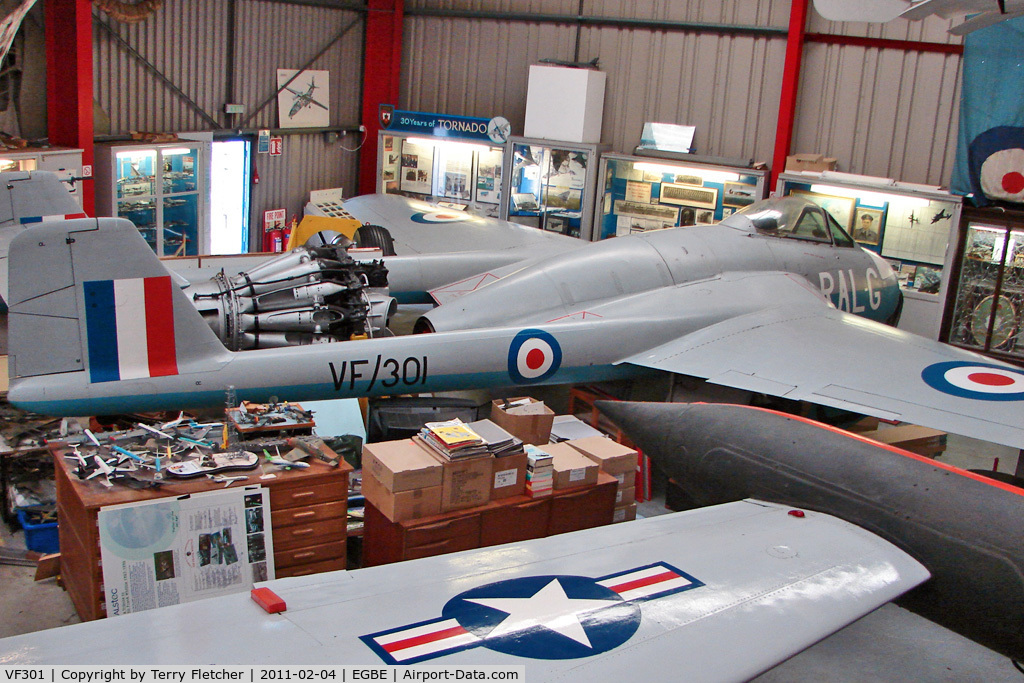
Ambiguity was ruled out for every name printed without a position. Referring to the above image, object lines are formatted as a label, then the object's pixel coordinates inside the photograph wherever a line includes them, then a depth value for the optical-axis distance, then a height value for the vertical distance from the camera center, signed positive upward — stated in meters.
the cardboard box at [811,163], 11.05 +0.19
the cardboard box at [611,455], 5.81 -1.88
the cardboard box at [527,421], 6.20 -1.81
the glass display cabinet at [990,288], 9.73 -1.07
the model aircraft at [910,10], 5.20 +1.06
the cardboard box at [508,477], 5.22 -1.86
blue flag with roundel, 9.27 +0.76
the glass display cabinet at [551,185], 12.56 -0.33
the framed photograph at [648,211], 12.30 -0.60
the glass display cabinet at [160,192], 10.52 -0.69
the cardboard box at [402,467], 4.90 -1.73
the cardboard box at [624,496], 5.91 -2.17
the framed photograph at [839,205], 10.85 -0.30
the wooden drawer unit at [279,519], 4.46 -2.04
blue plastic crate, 5.27 -2.40
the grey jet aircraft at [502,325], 5.06 -1.26
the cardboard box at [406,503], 4.93 -1.94
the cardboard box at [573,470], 5.48 -1.87
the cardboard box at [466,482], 5.05 -1.85
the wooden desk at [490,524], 4.98 -2.14
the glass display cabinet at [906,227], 10.16 -0.49
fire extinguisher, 13.49 -1.48
